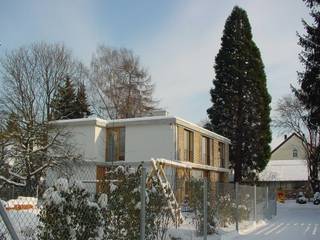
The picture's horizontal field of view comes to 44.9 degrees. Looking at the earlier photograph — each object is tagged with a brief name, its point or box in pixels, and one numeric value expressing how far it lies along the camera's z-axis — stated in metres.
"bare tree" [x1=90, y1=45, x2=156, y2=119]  40.04
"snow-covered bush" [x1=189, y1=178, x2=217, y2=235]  10.42
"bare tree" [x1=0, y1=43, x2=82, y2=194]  20.77
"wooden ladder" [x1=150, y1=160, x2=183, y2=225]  8.23
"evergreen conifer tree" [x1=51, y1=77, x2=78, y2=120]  31.79
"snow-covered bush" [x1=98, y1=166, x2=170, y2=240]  6.42
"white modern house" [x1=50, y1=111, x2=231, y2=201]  27.87
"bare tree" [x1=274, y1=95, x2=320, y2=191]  42.98
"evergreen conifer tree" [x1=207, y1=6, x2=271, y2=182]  36.61
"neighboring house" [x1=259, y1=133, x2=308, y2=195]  52.80
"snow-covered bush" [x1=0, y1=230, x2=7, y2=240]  5.07
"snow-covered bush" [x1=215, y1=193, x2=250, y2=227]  11.81
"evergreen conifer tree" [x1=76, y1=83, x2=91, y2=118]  39.58
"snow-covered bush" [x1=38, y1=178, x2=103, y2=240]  5.37
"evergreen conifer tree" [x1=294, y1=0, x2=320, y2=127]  20.37
